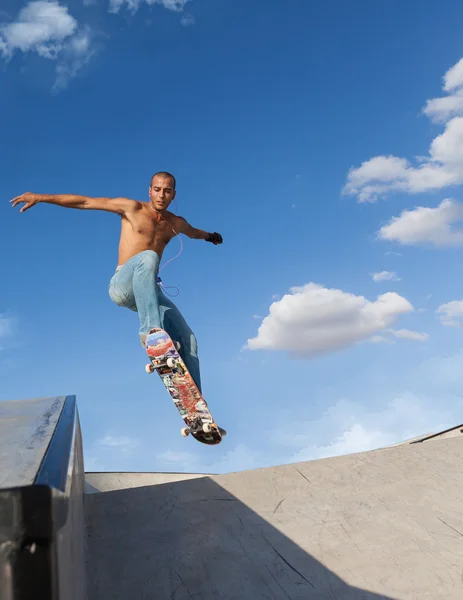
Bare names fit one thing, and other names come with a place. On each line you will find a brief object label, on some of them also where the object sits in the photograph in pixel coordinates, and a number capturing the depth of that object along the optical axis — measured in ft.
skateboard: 17.83
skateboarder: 18.44
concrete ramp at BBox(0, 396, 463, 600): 8.09
